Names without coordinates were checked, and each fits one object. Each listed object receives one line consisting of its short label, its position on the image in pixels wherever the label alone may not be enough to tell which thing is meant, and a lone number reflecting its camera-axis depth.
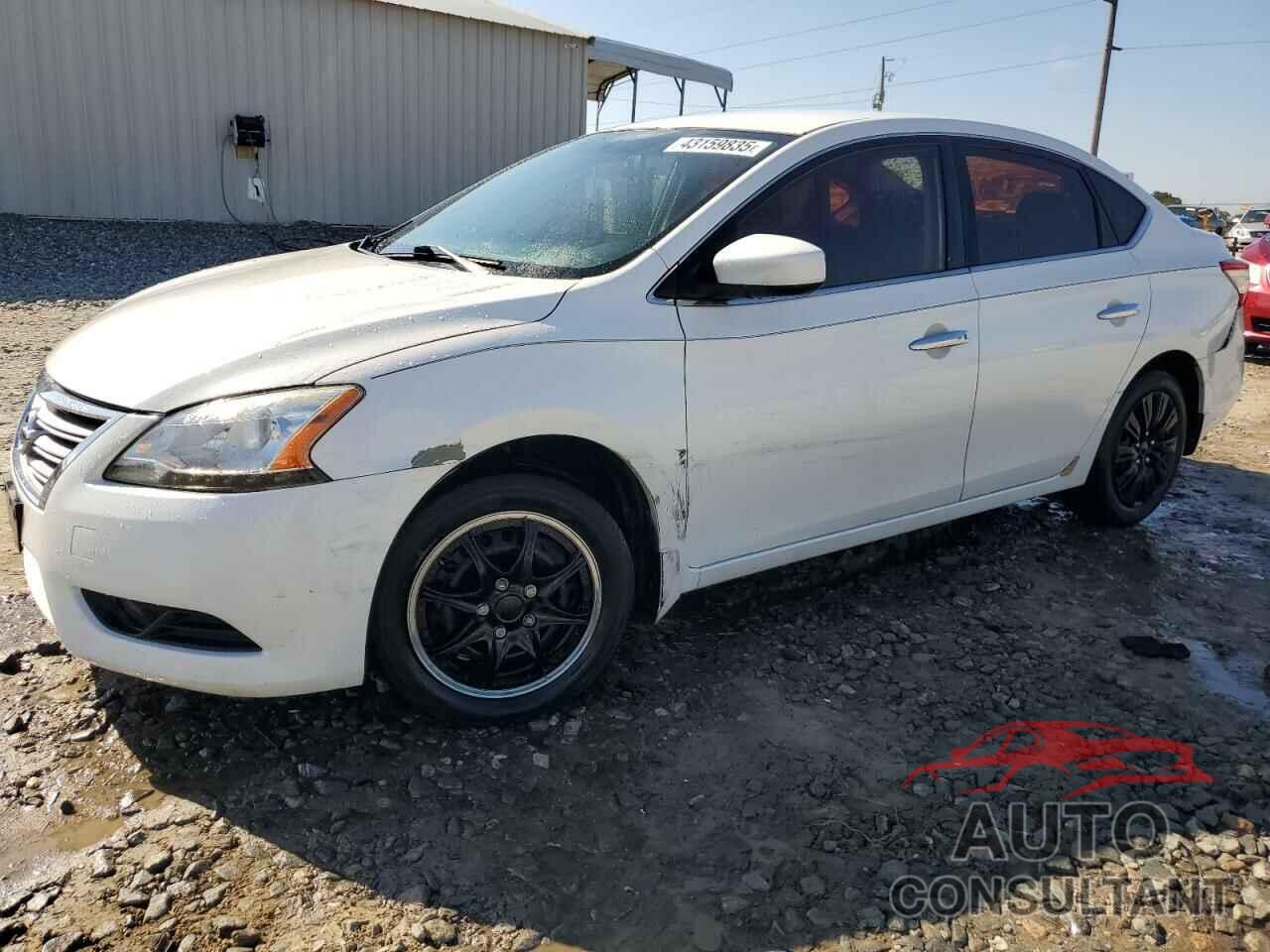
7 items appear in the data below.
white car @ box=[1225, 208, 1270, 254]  24.95
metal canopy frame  17.91
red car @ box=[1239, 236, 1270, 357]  9.59
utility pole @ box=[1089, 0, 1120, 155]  31.33
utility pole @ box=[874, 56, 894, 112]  55.56
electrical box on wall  14.81
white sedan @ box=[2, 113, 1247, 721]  2.46
